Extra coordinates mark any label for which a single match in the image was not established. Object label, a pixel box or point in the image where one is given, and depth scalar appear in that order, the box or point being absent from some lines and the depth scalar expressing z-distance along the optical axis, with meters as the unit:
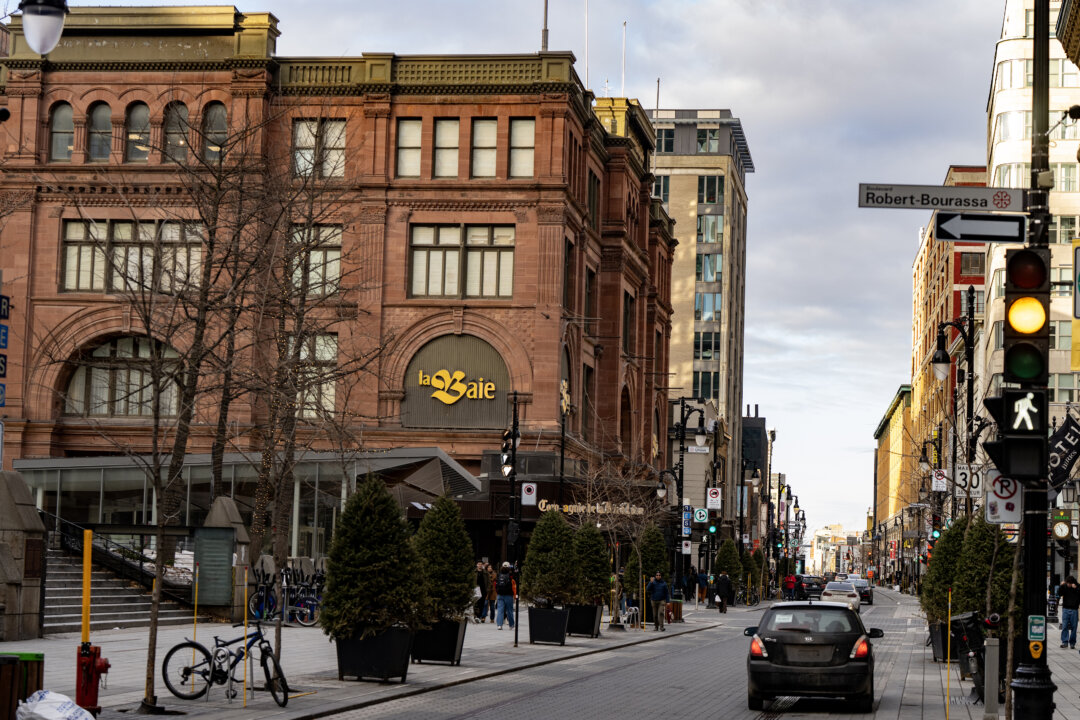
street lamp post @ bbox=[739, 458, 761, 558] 94.09
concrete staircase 30.91
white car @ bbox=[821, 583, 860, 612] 67.00
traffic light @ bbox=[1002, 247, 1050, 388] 13.05
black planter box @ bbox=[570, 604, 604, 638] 37.44
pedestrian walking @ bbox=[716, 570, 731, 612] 62.78
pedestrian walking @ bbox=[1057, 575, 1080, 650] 36.28
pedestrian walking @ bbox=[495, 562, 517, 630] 38.25
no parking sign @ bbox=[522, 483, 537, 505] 48.47
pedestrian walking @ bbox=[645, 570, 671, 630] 44.44
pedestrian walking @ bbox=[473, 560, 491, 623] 43.78
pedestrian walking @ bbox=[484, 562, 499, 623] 44.96
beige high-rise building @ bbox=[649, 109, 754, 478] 136.88
